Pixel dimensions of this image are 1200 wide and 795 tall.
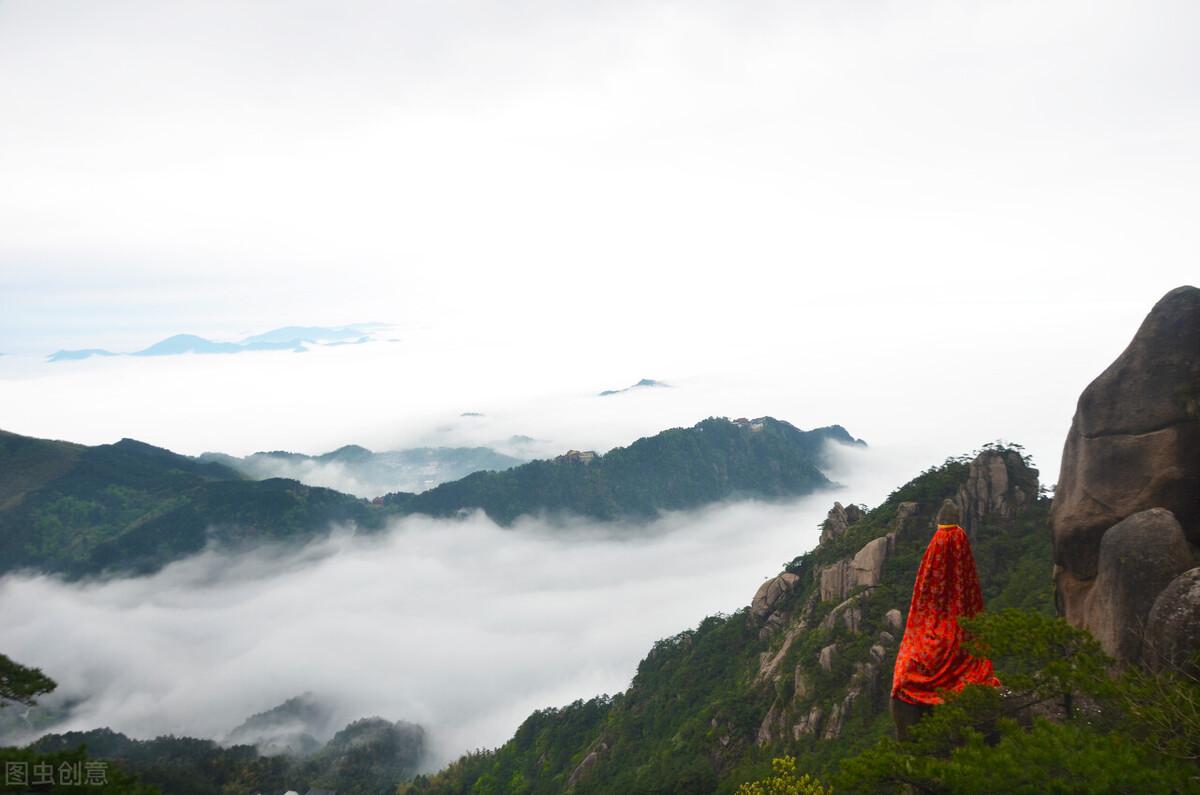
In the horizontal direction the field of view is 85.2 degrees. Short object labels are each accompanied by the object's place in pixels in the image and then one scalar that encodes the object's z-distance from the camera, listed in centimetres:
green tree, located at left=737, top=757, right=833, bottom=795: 2516
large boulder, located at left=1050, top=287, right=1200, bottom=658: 1977
